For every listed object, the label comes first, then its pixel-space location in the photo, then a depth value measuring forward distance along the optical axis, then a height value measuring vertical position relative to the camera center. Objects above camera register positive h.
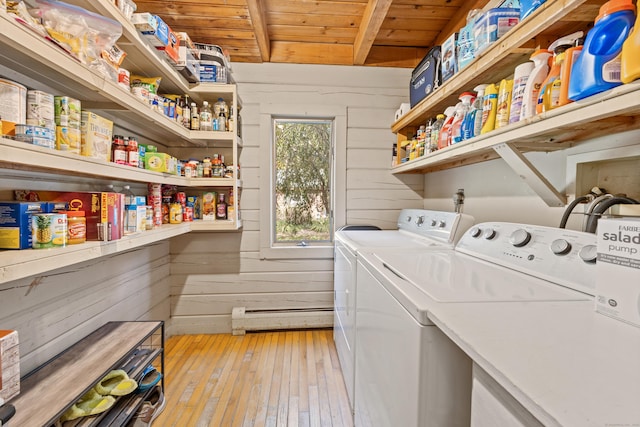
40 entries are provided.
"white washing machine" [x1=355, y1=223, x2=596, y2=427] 0.68 -0.25
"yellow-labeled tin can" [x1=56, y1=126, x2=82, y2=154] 1.05 +0.22
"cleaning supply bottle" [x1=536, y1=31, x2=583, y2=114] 0.89 +0.41
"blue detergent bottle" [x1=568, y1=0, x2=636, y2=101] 0.69 +0.39
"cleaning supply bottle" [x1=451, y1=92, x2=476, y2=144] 1.43 +0.44
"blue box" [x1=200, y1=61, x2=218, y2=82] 2.09 +0.92
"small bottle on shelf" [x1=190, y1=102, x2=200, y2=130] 2.12 +0.59
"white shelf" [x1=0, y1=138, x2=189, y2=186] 0.80 +0.13
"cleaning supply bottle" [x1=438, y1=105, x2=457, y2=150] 1.58 +0.40
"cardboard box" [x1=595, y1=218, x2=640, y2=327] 0.62 -0.14
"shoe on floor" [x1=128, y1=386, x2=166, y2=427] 1.38 -1.04
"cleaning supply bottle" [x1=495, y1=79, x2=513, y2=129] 1.10 +0.39
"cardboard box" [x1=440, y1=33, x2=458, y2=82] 1.49 +0.76
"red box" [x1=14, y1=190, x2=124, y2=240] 1.18 -0.03
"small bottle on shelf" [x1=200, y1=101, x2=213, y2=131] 2.13 +0.59
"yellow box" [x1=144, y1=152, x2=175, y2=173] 1.70 +0.22
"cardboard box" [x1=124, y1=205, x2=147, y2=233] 1.46 -0.10
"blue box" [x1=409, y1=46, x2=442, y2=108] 1.74 +0.80
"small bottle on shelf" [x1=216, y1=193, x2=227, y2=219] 2.33 -0.07
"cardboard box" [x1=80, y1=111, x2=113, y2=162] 1.18 +0.26
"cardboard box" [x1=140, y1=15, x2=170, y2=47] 1.47 +0.85
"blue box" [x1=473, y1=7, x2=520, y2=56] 1.14 +0.72
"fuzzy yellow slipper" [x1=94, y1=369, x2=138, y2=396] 1.27 -0.83
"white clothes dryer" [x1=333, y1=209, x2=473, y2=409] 1.55 -0.23
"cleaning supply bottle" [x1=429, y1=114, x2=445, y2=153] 1.74 +0.44
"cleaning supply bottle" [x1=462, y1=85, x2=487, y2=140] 1.30 +0.39
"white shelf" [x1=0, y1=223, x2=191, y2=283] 0.83 -0.19
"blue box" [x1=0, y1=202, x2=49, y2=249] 0.94 -0.09
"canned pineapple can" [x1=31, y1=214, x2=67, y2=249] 0.98 -0.11
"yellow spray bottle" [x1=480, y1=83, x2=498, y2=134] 1.19 +0.39
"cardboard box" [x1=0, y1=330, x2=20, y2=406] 0.92 -0.55
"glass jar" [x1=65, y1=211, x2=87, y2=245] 1.09 -0.11
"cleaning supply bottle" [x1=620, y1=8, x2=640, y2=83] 0.63 +0.32
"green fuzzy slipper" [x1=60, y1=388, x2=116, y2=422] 1.13 -0.83
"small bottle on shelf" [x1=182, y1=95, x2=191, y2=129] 2.06 +0.62
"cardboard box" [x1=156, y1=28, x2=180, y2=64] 1.65 +0.87
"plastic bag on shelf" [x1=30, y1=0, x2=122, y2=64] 0.98 +0.61
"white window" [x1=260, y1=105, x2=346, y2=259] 2.50 +0.20
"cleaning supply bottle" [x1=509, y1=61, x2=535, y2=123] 1.01 +0.41
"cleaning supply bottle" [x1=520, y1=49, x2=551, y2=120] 0.96 +0.41
